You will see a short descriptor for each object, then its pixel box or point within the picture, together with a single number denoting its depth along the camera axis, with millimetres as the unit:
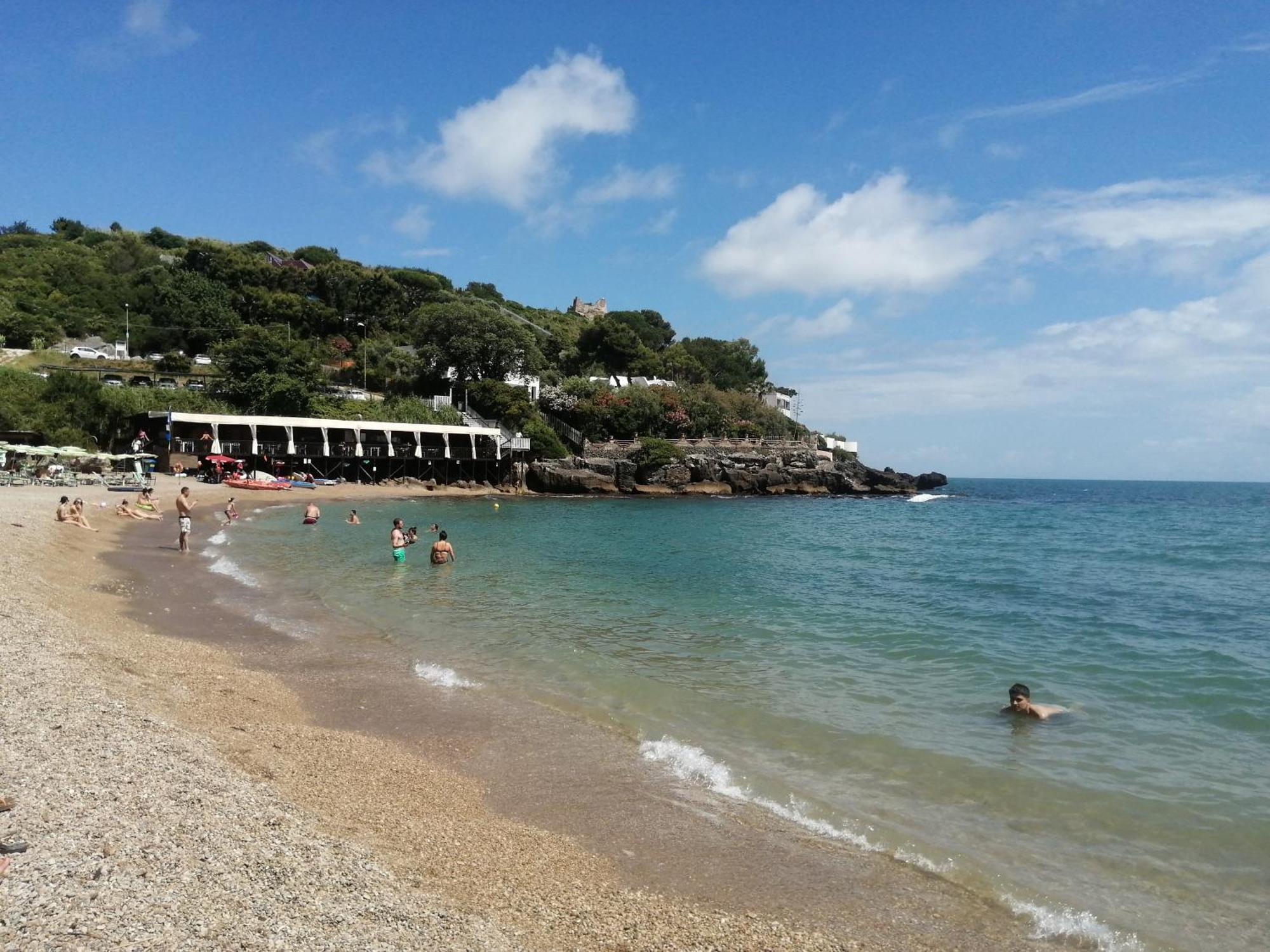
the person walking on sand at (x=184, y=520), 21422
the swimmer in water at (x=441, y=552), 21062
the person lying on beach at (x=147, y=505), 28312
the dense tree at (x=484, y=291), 120800
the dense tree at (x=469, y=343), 67125
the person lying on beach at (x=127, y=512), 27453
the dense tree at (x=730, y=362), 92750
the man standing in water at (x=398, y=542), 20938
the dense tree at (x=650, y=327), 101250
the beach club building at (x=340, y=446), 48625
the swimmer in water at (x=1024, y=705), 9320
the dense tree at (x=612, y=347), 84062
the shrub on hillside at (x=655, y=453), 62969
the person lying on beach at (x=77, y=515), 22484
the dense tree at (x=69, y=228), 116062
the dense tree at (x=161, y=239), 116812
